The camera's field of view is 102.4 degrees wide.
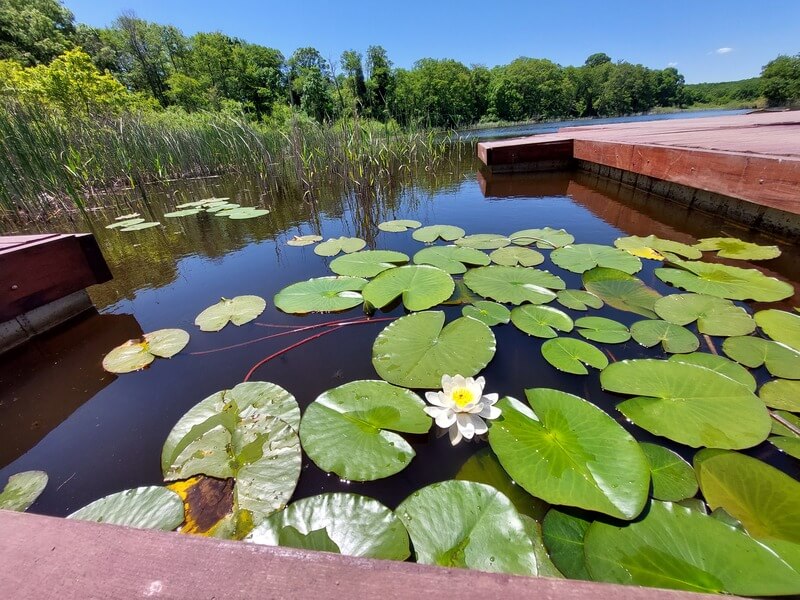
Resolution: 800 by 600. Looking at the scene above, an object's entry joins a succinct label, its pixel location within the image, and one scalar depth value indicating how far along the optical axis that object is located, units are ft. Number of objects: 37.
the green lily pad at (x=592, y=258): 5.10
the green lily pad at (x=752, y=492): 1.93
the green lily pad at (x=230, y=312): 4.35
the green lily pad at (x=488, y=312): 4.01
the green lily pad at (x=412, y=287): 4.37
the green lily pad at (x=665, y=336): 3.37
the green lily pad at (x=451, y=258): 5.43
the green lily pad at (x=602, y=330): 3.58
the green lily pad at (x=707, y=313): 3.56
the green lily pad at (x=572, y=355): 3.20
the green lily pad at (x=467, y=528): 1.81
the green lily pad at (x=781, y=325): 3.34
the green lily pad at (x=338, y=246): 6.74
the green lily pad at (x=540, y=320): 3.76
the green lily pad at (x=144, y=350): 3.70
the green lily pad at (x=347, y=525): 1.89
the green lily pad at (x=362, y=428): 2.42
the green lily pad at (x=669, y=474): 2.13
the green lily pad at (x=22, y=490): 2.34
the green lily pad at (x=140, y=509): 2.13
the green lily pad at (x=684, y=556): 1.59
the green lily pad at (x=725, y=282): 4.10
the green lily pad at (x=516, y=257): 5.53
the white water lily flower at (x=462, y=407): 2.49
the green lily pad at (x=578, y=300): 4.24
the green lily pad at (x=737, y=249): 5.19
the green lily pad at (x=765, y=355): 2.99
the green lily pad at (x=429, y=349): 3.17
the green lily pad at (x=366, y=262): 5.49
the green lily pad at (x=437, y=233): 7.04
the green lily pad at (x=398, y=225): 8.08
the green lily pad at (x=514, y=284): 4.42
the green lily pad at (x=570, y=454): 2.04
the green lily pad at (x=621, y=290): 4.15
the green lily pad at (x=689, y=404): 2.42
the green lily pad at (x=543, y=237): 6.31
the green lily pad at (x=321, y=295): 4.54
